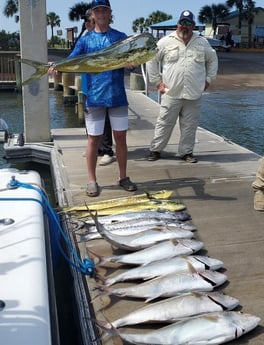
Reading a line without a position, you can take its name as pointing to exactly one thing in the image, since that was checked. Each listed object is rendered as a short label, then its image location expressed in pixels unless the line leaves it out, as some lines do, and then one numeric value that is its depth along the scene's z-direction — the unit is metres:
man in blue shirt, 4.80
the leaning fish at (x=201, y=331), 2.69
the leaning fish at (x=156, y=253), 3.55
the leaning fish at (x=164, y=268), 3.33
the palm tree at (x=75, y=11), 71.06
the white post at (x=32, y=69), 7.14
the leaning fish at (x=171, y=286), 3.13
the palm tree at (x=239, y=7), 63.75
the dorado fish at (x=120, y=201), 4.71
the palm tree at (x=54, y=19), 83.41
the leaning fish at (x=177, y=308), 2.89
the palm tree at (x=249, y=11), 63.28
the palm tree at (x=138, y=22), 83.20
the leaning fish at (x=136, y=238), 3.75
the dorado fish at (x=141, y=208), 4.58
